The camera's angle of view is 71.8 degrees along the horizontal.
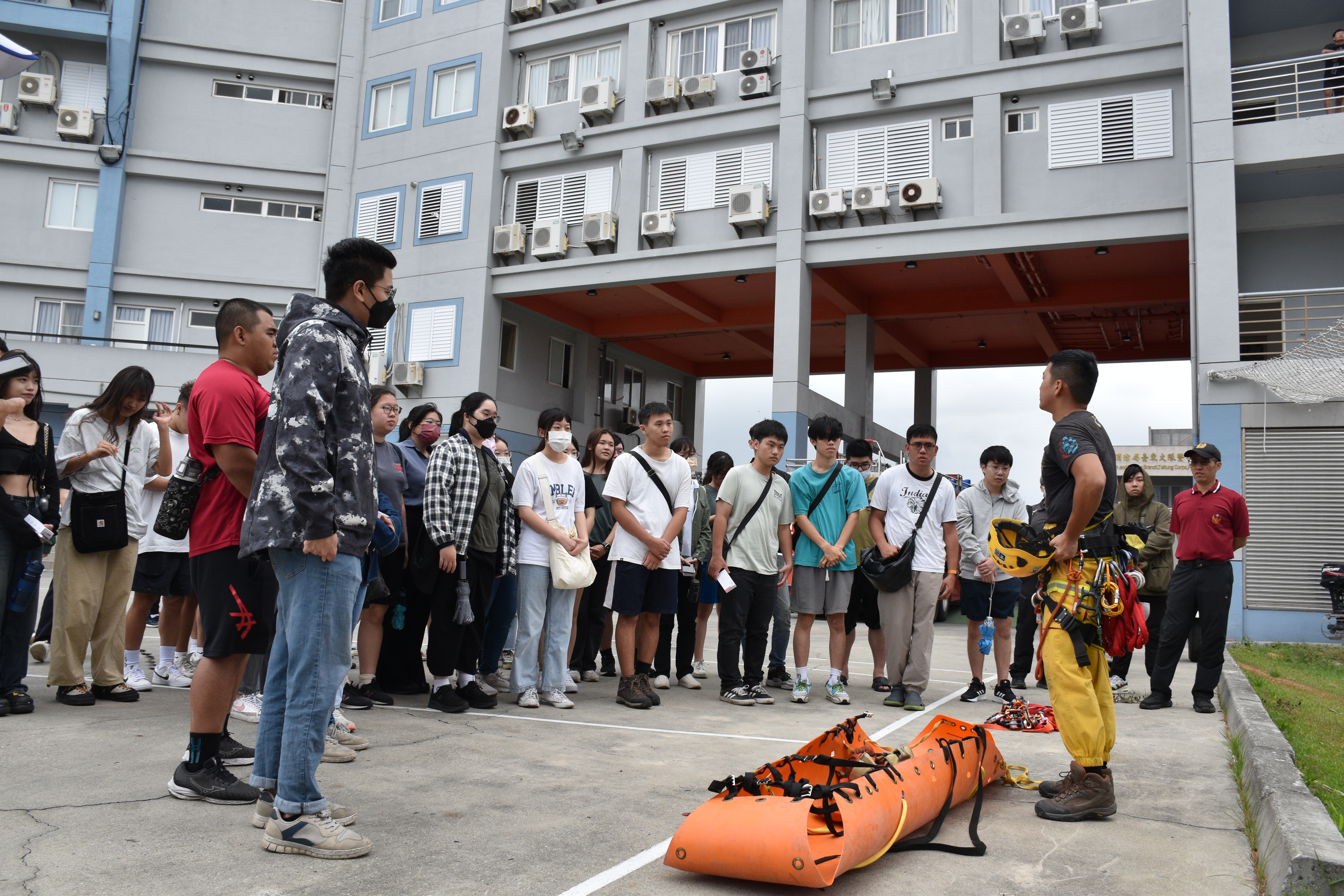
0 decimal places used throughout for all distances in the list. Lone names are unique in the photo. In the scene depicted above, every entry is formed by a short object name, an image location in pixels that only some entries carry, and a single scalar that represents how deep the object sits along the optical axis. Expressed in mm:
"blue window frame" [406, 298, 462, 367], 22469
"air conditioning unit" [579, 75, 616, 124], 21094
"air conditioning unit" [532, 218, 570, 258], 21344
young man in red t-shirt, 3668
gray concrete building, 14953
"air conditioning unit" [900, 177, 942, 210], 17891
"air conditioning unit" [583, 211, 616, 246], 20766
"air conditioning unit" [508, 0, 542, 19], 22406
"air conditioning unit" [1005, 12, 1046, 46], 17297
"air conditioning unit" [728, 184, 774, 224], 19156
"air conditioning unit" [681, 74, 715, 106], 20188
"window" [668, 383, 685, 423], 30922
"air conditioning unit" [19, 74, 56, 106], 24359
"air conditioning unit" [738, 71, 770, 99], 19688
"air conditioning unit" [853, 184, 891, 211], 18156
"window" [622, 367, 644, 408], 28547
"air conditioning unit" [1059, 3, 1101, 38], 16812
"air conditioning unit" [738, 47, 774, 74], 19594
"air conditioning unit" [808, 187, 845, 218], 18469
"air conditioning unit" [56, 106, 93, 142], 24531
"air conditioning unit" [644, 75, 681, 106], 20484
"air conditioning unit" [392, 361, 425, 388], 22625
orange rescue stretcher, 2932
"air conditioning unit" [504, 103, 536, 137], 22047
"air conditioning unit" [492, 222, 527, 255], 21875
